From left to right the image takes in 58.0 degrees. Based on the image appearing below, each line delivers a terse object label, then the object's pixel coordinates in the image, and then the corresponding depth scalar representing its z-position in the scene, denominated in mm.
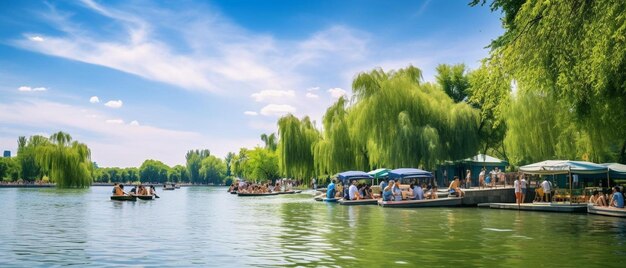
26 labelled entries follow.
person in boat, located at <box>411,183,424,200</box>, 31078
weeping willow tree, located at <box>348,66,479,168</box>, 37906
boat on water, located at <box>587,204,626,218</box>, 21898
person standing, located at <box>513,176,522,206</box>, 27742
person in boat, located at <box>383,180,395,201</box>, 31206
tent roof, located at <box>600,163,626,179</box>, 26906
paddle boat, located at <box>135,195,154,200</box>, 42481
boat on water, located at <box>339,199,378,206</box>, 34188
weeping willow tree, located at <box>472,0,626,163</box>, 12828
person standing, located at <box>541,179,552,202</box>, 28641
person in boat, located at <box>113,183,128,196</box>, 40172
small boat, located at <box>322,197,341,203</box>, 37338
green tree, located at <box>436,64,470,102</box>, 47656
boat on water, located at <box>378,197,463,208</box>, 30156
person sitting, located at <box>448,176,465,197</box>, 30970
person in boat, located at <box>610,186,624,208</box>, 23000
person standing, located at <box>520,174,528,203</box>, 28953
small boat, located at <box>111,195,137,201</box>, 39081
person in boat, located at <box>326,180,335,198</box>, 37562
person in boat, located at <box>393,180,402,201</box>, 30969
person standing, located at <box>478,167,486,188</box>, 36419
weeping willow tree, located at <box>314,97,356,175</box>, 47344
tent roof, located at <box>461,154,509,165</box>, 43519
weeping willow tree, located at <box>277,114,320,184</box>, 56656
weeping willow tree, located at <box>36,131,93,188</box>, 65938
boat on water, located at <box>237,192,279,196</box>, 56862
